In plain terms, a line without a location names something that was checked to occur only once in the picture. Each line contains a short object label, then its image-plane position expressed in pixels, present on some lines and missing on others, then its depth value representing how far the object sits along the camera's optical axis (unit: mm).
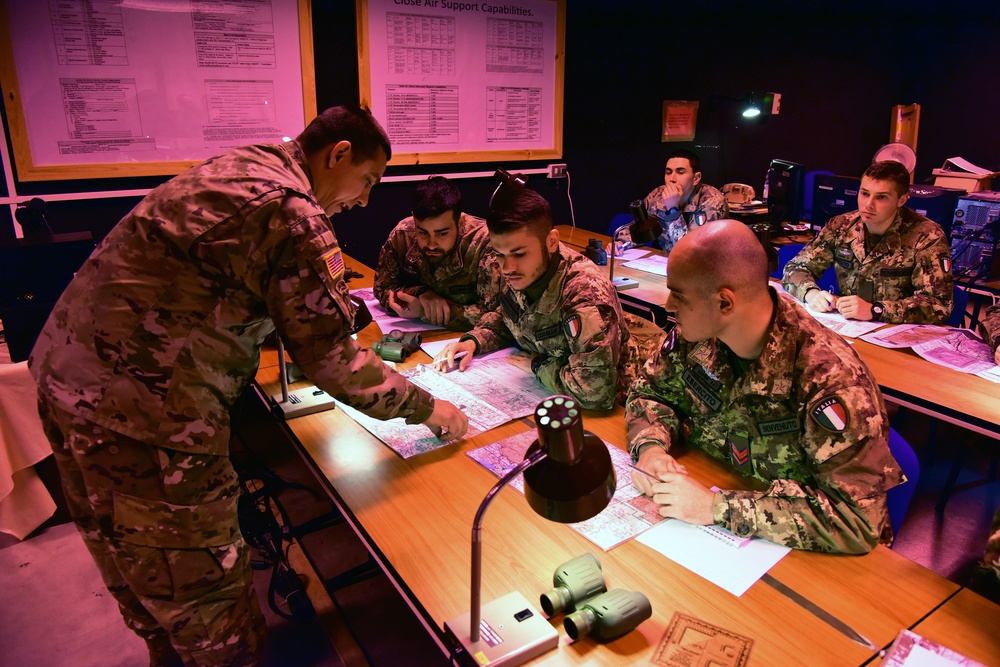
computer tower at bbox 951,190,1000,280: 3604
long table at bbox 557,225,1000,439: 1856
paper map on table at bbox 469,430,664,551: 1295
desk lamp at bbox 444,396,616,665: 817
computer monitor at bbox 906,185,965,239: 3494
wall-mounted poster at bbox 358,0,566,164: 3615
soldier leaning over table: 1206
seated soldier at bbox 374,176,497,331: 2564
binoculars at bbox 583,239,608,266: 3322
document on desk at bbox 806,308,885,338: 2533
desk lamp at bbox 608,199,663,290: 2756
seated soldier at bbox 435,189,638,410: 1834
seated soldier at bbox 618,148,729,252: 4055
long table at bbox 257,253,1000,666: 1036
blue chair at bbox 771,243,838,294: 3289
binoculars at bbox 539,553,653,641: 1030
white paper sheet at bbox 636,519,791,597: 1170
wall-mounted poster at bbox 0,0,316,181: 2773
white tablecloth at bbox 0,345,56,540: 2340
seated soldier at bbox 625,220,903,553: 1221
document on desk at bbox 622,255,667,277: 3484
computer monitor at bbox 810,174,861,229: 3738
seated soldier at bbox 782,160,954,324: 2725
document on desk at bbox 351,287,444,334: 2604
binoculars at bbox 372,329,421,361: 2250
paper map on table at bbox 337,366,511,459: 1669
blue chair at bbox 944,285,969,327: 2834
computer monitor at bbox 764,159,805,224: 5016
